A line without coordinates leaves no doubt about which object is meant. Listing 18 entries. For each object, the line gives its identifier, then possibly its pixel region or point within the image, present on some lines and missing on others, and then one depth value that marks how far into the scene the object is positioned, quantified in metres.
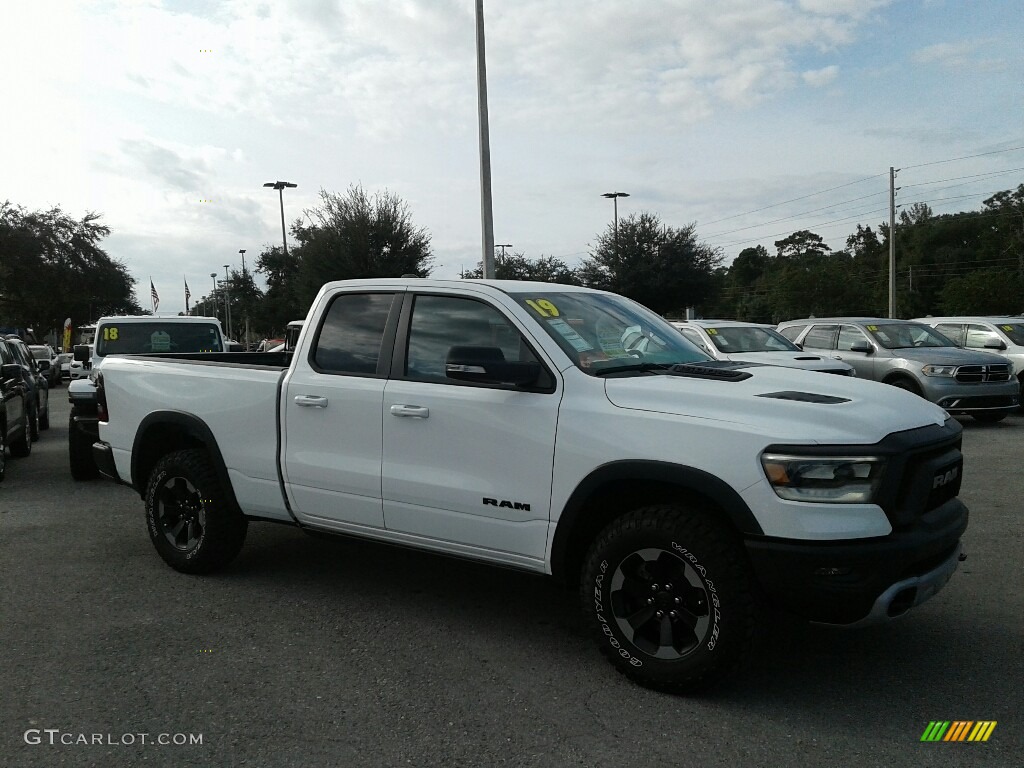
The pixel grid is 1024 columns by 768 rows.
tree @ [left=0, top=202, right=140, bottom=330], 47.31
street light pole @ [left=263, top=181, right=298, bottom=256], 50.91
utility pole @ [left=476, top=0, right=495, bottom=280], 17.19
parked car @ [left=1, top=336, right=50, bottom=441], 12.97
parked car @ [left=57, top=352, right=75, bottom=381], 34.50
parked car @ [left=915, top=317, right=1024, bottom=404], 15.13
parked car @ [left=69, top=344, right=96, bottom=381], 12.27
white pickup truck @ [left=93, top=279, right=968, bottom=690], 3.43
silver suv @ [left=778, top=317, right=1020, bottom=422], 12.92
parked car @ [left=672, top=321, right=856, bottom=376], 12.76
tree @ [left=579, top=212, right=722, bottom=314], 39.69
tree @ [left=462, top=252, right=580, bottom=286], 49.03
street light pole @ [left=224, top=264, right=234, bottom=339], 65.75
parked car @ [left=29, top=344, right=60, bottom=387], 32.06
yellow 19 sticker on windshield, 4.41
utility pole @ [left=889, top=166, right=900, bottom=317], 37.22
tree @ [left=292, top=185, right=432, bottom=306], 32.31
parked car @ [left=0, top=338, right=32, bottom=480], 9.79
